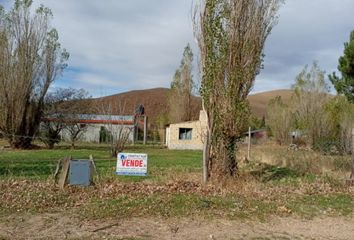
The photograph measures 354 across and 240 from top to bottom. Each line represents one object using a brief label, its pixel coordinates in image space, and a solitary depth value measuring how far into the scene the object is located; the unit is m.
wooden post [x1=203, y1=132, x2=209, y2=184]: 12.48
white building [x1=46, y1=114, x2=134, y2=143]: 26.19
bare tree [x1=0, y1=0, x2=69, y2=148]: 32.22
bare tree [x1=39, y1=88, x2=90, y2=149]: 36.50
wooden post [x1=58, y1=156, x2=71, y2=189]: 10.00
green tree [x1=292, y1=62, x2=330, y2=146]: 40.69
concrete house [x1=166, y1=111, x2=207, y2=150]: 42.78
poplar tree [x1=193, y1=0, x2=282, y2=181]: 12.75
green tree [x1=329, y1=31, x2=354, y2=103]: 19.66
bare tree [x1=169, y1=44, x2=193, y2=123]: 50.34
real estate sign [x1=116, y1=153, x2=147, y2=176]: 11.56
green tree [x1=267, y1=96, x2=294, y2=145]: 47.78
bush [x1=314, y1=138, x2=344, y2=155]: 18.06
